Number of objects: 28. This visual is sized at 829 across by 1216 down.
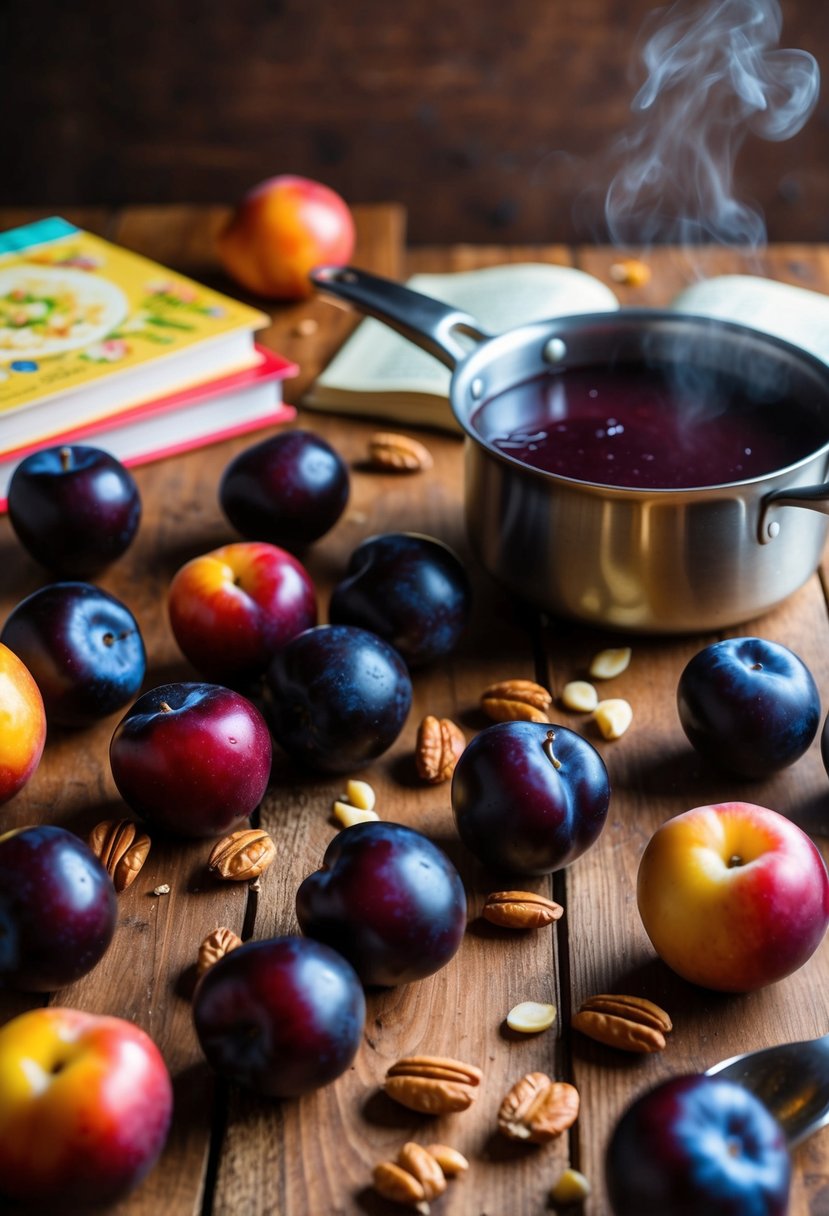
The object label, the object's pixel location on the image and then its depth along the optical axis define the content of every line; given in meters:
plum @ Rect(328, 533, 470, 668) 1.06
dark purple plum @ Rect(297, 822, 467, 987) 0.76
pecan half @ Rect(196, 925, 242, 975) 0.80
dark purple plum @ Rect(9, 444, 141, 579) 1.16
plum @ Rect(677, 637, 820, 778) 0.93
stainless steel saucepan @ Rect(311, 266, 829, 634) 0.99
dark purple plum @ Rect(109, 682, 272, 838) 0.88
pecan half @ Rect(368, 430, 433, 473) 1.40
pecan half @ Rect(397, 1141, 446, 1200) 0.67
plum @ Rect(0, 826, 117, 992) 0.74
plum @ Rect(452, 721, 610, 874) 0.84
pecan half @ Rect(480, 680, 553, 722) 1.03
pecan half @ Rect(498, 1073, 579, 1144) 0.70
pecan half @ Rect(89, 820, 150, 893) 0.88
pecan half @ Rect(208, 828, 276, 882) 0.88
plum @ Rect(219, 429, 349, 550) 1.21
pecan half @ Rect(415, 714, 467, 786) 0.98
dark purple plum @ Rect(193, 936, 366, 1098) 0.69
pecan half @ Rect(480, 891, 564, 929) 0.84
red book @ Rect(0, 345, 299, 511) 1.36
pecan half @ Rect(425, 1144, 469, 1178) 0.68
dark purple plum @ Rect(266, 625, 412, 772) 0.94
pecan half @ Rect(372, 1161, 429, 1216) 0.66
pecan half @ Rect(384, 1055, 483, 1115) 0.71
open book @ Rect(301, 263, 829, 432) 1.49
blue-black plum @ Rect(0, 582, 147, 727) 0.99
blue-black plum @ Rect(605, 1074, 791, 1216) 0.59
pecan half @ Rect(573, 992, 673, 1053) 0.75
